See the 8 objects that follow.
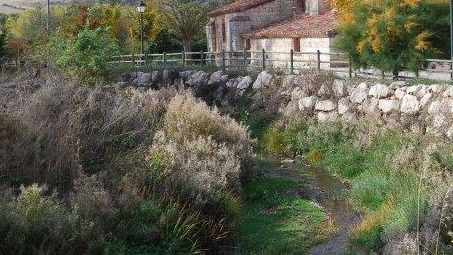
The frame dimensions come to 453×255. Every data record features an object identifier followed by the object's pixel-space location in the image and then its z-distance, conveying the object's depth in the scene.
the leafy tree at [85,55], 24.36
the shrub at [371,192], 14.99
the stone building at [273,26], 32.12
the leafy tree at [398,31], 20.81
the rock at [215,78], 29.14
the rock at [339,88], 23.23
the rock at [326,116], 23.03
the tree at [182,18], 46.91
